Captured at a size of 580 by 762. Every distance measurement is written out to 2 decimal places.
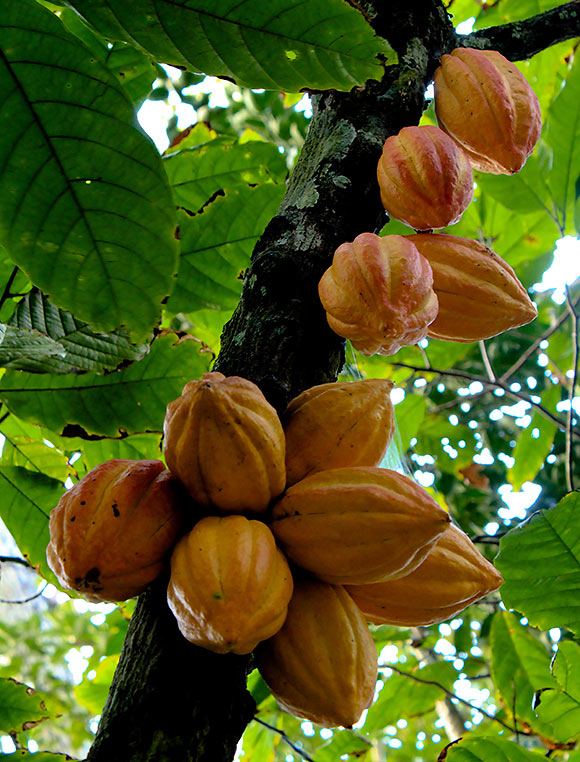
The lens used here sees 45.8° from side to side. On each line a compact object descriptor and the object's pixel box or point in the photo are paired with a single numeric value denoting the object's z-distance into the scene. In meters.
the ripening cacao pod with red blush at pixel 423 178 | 1.17
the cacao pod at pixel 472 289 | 1.20
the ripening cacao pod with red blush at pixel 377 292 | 1.03
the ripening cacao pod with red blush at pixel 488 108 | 1.34
